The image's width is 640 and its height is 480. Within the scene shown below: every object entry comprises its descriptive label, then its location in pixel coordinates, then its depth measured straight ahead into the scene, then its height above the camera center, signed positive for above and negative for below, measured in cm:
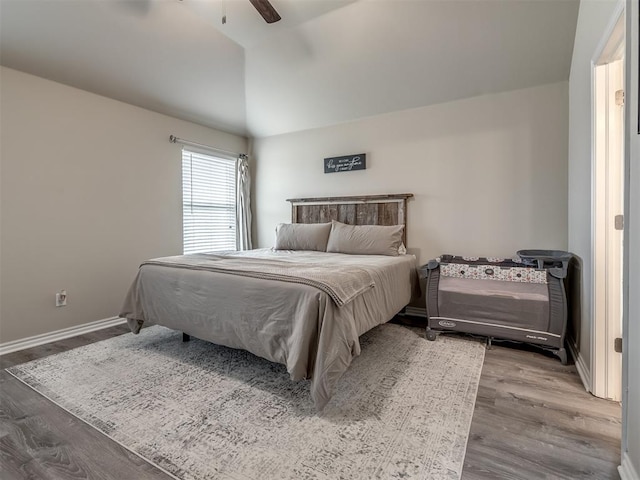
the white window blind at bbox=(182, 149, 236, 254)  405 +50
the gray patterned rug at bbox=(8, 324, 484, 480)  133 -95
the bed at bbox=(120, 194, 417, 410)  170 -41
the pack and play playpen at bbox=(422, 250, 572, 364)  234 -50
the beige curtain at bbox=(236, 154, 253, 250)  465 +42
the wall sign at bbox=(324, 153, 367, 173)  384 +94
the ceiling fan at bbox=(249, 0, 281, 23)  219 +167
